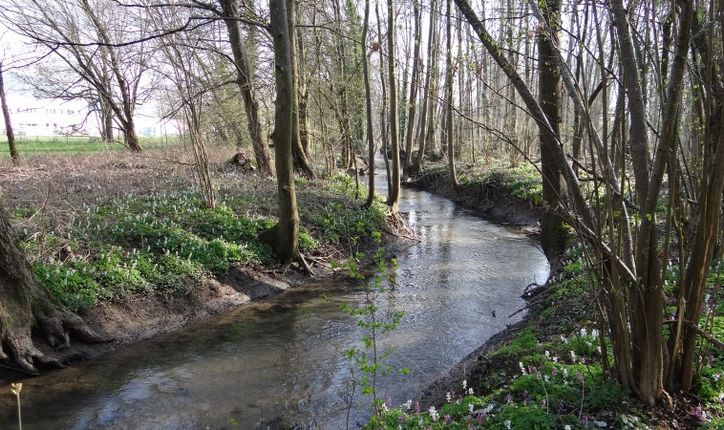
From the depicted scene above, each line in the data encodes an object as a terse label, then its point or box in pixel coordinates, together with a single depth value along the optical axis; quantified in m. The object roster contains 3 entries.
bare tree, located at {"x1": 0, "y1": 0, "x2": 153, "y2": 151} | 15.79
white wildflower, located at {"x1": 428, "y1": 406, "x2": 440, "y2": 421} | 3.53
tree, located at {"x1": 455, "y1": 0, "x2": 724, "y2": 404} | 2.81
